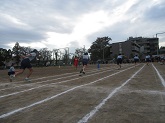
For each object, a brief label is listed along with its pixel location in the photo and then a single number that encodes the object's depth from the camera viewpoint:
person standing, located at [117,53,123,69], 12.61
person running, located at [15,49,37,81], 6.68
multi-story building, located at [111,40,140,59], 66.36
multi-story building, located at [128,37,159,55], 75.95
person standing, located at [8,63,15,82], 6.74
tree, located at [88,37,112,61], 65.63
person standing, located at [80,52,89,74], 9.55
